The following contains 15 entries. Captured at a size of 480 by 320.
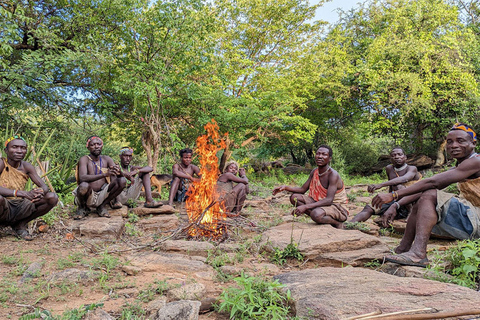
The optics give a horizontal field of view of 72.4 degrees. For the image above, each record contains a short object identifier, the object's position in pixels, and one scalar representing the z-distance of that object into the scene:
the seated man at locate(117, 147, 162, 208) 6.84
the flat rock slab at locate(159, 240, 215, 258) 4.36
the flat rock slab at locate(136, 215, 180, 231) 6.00
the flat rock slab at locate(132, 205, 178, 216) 6.71
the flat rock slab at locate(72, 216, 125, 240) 5.06
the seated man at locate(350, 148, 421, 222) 5.94
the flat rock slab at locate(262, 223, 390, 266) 3.97
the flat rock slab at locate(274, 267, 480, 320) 2.24
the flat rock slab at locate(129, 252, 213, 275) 3.64
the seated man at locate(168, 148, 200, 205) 7.62
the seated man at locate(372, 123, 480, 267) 3.51
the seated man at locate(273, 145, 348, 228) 5.36
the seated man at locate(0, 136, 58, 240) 4.74
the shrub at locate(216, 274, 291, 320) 2.43
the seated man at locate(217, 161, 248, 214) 6.89
